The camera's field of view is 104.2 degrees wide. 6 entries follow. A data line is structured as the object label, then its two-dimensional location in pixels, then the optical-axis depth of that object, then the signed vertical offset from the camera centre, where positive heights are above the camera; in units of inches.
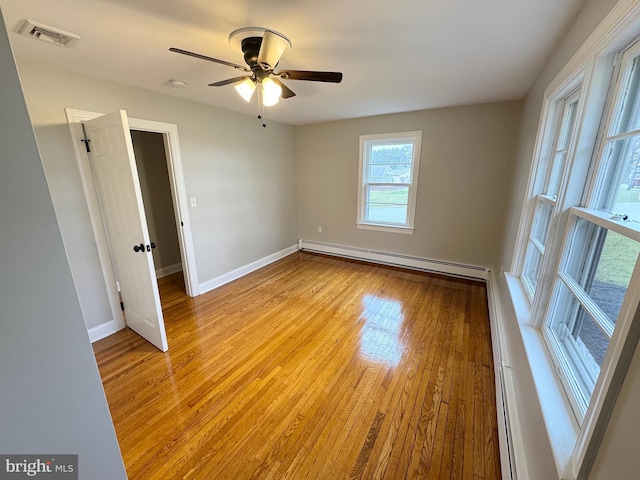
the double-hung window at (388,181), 147.1 -0.1
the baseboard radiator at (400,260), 142.1 -50.2
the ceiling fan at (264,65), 55.6 +27.5
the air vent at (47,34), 55.2 +33.8
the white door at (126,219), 75.0 -12.5
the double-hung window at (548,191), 64.1 -3.1
